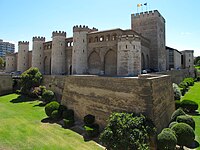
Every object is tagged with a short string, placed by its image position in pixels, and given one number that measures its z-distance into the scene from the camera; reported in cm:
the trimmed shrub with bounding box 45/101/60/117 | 1999
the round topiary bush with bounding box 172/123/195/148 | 1271
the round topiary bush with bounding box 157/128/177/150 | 1184
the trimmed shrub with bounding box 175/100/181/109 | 2112
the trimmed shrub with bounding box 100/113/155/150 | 1135
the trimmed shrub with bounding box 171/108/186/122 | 1614
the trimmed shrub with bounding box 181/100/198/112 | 2038
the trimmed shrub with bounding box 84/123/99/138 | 1521
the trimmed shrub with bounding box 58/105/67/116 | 2028
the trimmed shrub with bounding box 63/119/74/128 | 1773
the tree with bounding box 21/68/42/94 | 2923
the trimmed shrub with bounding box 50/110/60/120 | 1931
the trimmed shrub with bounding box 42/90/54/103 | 2517
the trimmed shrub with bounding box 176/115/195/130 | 1465
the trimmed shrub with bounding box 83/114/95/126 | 1677
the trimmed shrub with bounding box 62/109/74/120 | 1905
